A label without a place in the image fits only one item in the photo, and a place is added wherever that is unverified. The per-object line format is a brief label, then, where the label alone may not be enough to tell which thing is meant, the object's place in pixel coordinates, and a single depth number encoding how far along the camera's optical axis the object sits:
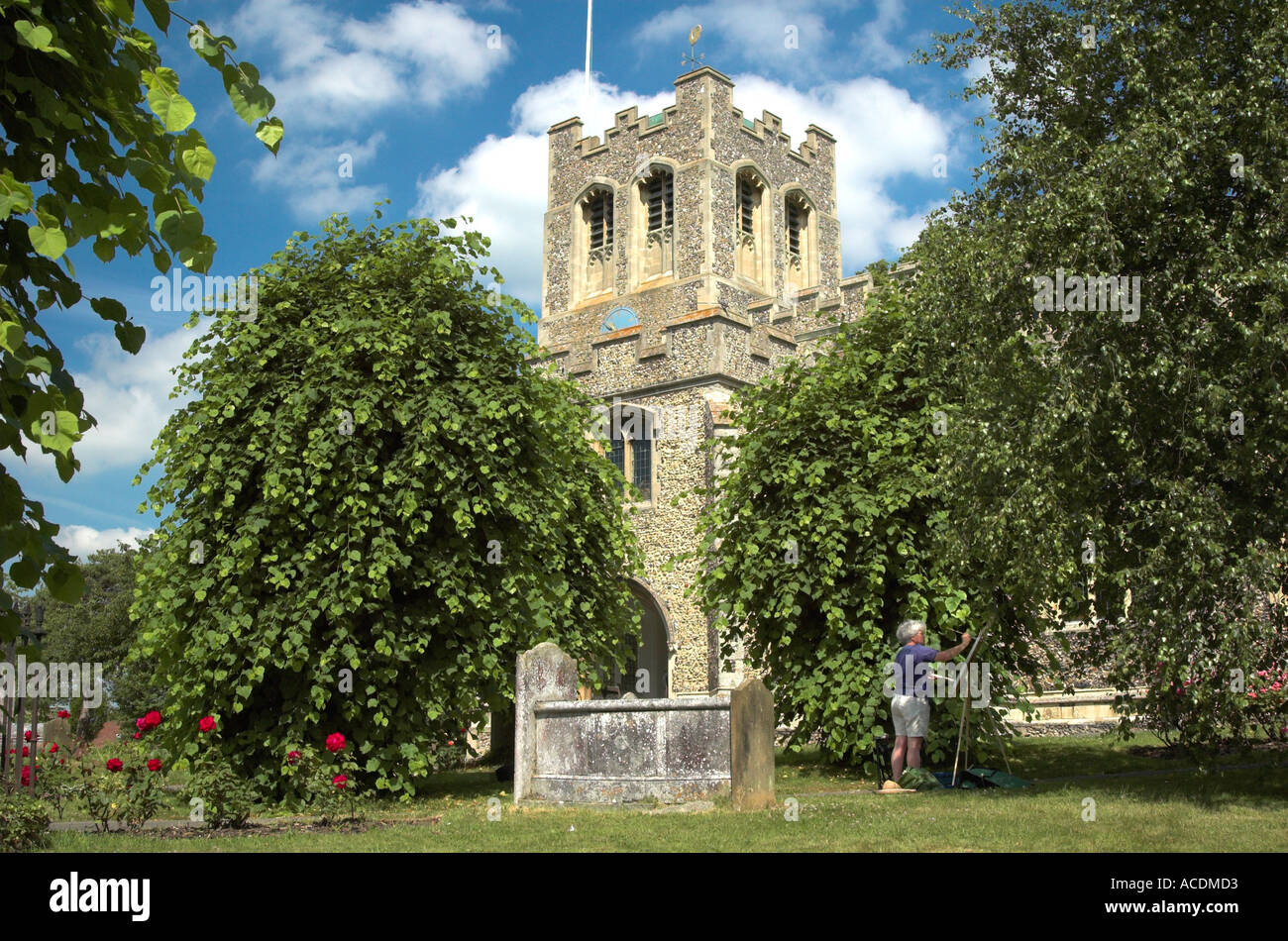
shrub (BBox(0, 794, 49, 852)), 7.64
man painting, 11.03
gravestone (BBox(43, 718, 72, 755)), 15.73
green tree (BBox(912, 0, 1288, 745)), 8.66
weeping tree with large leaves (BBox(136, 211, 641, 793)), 11.85
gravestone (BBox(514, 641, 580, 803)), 10.85
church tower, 37.12
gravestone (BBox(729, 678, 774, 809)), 9.56
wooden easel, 10.95
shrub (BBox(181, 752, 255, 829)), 9.47
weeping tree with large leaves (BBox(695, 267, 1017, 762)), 12.96
